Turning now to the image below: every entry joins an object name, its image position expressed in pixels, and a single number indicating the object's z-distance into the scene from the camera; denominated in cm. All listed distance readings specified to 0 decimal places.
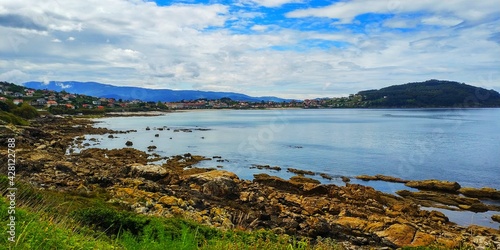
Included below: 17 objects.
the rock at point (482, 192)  2652
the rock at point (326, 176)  3212
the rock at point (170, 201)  1866
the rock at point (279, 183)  2733
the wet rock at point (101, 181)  2234
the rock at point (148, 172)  2531
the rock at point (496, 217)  2193
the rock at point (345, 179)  3123
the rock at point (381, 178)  3209
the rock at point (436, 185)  2845
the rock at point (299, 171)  3412
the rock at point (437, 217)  2108
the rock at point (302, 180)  2975
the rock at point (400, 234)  1614
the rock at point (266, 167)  3625
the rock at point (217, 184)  2325
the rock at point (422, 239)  1589
